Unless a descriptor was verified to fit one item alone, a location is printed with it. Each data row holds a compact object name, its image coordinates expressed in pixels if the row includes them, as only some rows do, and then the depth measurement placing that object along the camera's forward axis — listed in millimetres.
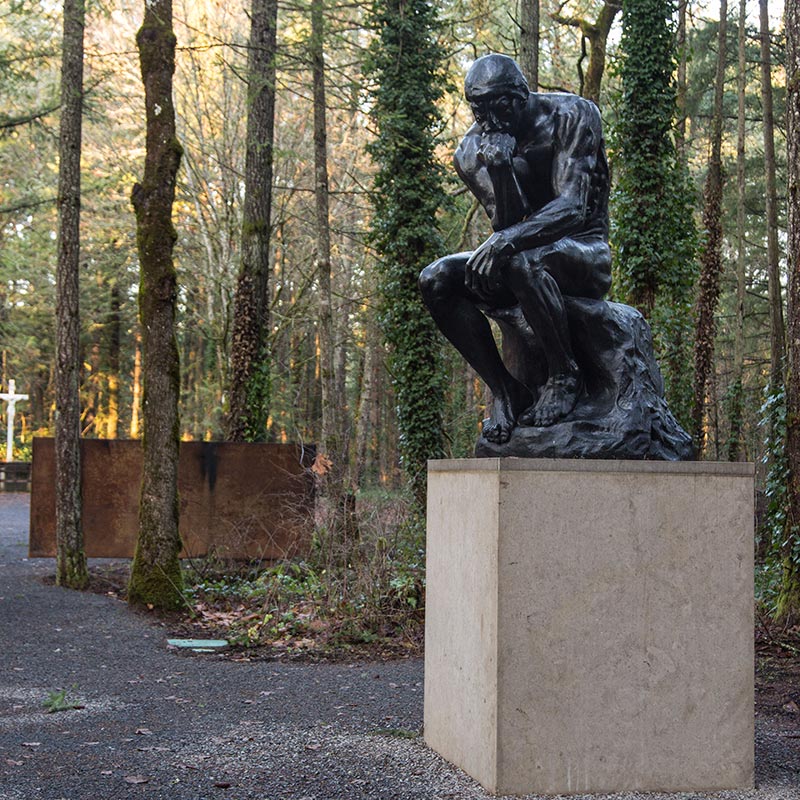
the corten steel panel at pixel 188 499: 14352
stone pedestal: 4809
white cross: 34572
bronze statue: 5332
